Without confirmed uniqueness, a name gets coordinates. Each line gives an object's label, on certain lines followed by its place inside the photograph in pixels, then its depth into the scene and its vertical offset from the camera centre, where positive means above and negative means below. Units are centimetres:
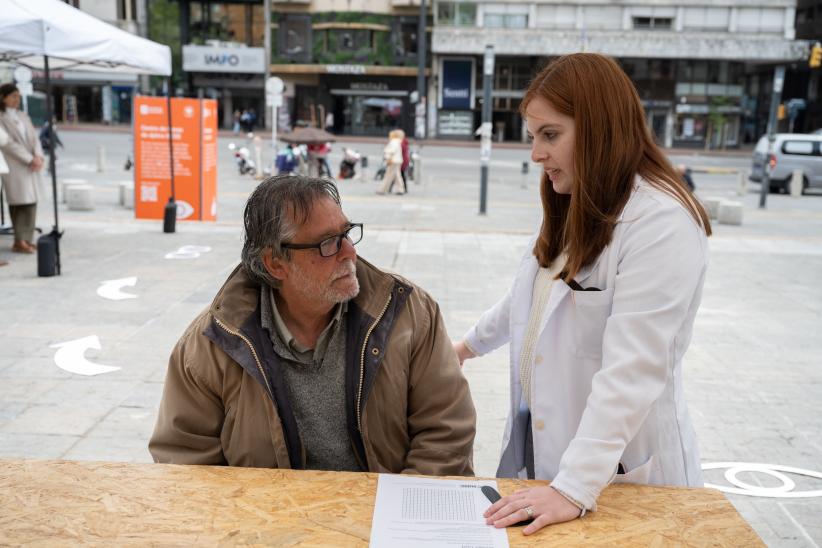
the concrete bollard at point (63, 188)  1509 -137
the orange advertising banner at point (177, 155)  1229 -57
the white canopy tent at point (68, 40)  777 +76
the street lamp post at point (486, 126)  1441 -2
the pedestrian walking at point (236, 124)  4575 -31
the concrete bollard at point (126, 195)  1516 -145
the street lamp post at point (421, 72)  3834 +255
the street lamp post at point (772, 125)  1867 +20
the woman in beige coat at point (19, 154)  934 -47
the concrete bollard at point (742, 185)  2273 -145
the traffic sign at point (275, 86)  1934 +78
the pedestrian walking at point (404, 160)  1998 -90
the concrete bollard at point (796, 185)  2219 -136
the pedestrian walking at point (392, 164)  1914 -94
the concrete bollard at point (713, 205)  1616 -144
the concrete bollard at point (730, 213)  1535 -149
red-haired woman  198 -43
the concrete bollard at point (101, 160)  2252 -123
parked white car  2284 -69
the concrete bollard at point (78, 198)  1439 -145
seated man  241 -71
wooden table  185 -92
